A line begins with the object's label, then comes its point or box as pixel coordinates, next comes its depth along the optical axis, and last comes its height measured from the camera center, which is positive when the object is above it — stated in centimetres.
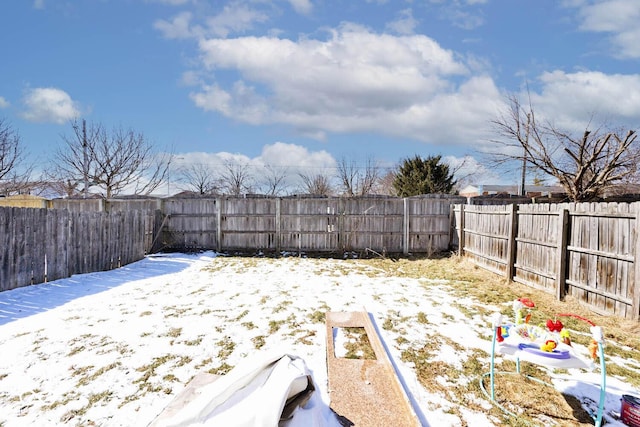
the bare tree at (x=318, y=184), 2192 +116
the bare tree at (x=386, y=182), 2302 +144
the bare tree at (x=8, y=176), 1393 +121
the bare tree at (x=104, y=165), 1664 +184
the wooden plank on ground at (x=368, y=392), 246 -164
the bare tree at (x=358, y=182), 2089 +125
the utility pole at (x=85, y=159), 1630 +211
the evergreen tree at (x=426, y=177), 1683 +128
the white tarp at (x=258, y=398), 156 -102
